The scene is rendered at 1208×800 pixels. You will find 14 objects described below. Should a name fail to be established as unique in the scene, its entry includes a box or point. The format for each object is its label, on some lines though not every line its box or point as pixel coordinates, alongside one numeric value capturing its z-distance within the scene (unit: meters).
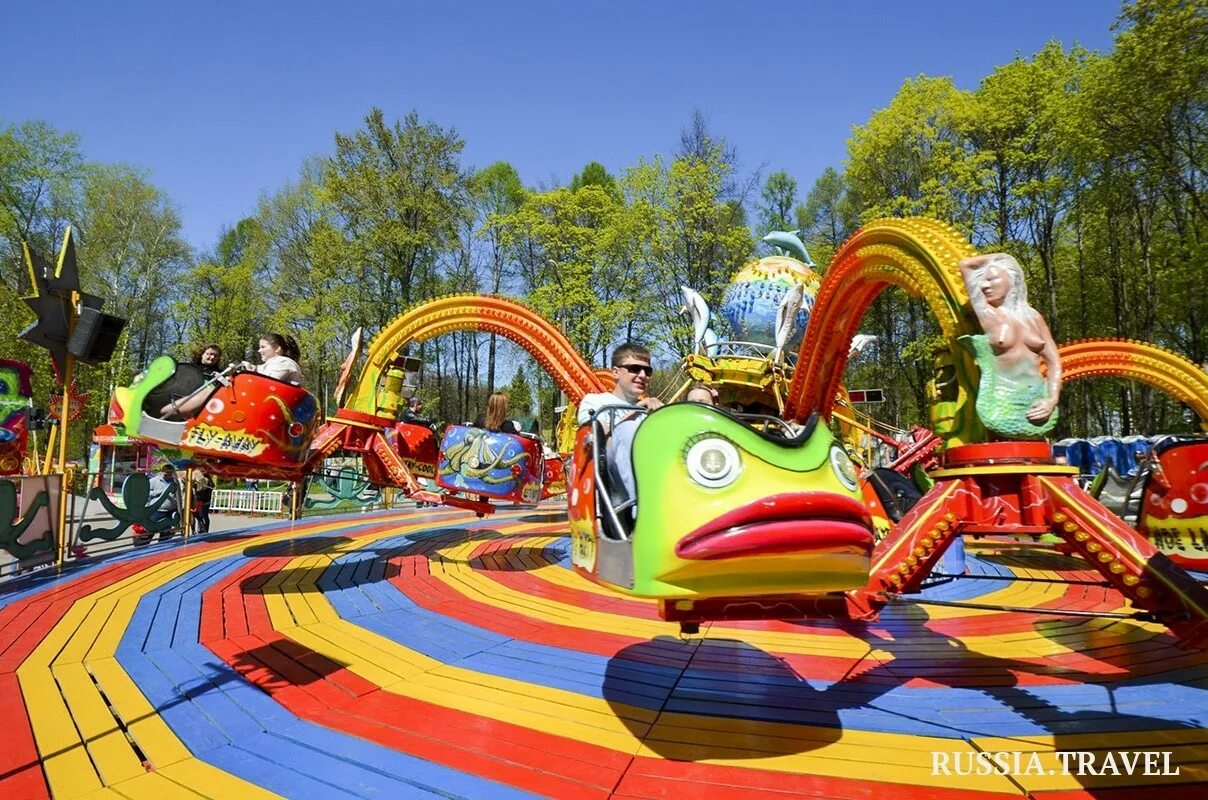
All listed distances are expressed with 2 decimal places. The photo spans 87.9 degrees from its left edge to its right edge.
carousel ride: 2.61
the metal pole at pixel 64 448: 6.88
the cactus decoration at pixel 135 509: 8.76
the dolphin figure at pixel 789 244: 14.46
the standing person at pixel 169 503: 10.20
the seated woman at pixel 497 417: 8.26
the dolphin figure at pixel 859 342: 12.37
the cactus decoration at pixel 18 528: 6.73
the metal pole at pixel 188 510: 10.26
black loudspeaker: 6.95
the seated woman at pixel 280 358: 5.93
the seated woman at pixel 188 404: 5.32
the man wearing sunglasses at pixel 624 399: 3.07
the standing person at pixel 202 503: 11.41
